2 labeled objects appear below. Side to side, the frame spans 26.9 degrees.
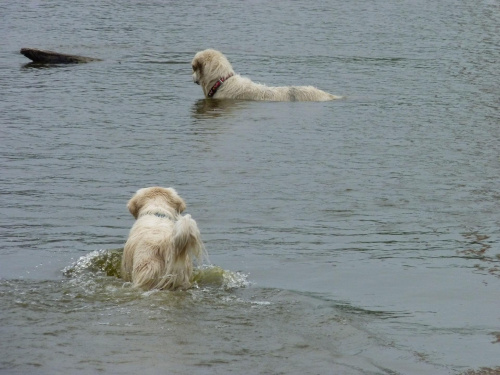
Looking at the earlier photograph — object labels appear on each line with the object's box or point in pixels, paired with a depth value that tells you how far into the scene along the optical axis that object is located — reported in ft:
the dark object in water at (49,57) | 64.34
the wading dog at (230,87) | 56.03
